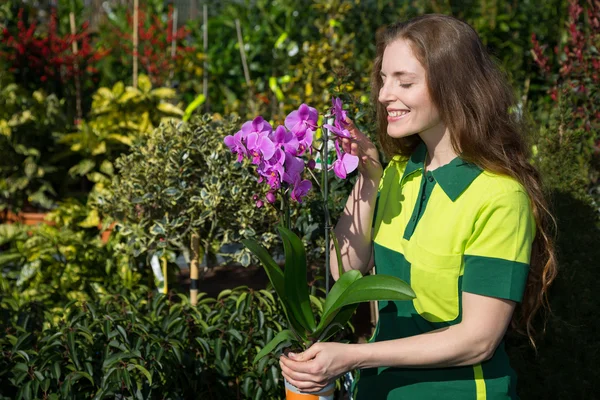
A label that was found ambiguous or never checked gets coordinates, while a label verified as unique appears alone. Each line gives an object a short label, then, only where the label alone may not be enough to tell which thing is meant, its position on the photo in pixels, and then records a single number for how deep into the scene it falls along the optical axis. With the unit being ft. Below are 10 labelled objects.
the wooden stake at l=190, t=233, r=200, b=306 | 9.70
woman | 4.50
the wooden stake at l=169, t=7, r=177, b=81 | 19.60
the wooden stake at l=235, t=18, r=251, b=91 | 19.01
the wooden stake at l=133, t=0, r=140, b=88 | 18.54
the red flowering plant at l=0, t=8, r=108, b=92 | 18.88
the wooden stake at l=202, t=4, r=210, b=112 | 19.48
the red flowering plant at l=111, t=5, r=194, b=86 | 19.56
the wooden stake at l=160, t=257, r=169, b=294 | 10.07
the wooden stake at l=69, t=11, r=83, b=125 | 18.98
